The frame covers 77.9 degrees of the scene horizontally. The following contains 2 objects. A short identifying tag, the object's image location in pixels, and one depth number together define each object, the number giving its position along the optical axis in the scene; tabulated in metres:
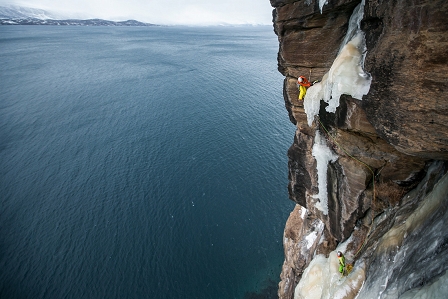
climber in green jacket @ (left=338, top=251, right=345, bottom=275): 15.29
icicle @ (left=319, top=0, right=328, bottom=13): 12.96
